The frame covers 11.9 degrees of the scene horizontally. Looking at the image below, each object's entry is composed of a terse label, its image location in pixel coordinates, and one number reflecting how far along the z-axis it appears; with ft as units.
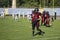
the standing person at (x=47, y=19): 93.15
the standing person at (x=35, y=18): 60.33
